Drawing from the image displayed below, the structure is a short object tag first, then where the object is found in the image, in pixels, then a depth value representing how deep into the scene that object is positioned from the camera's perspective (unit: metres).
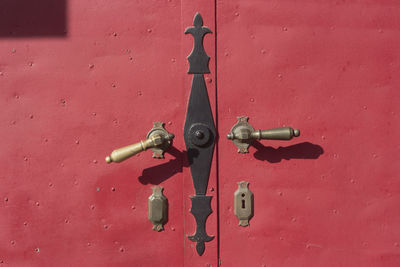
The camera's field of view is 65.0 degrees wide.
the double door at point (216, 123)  0.94
